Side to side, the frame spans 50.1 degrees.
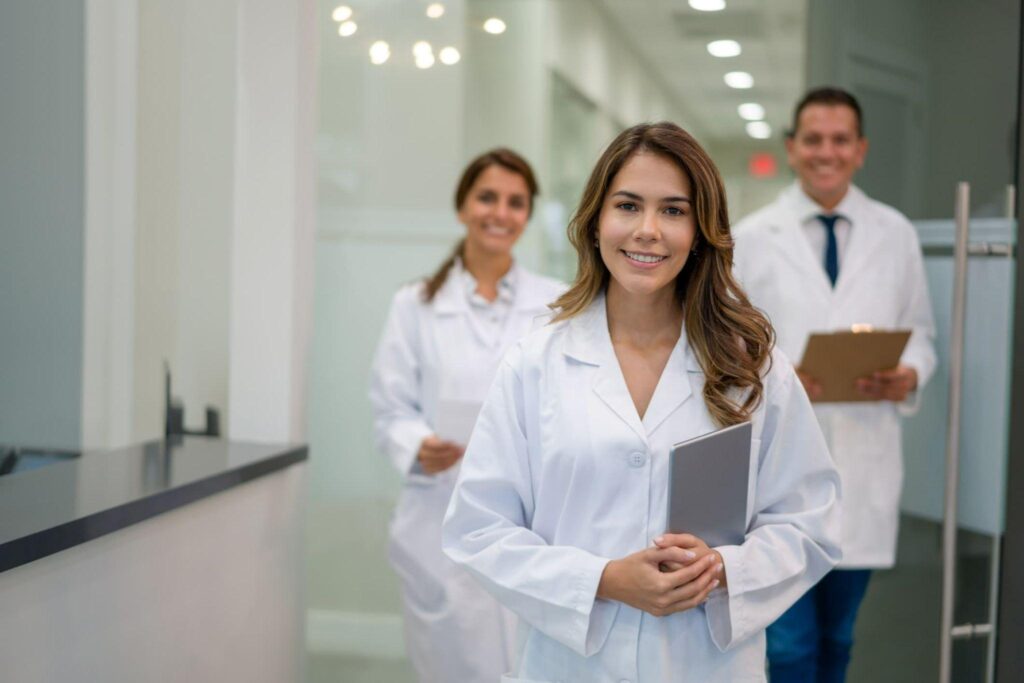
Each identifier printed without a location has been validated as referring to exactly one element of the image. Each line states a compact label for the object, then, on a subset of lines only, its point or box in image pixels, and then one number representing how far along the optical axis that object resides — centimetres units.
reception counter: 179
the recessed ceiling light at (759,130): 371
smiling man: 295
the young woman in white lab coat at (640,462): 165
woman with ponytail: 278
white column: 282
